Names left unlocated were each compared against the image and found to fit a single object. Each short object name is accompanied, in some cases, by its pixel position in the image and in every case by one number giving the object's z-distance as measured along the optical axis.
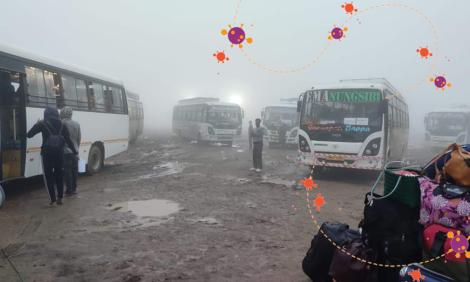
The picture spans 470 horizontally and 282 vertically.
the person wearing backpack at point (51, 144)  7.19
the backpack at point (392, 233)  3.43
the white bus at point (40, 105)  7.75
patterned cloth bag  3.24
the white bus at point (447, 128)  22.95
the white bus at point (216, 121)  23.05
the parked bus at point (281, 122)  22.75
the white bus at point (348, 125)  10.89
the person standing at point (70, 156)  8.20
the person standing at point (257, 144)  13.01
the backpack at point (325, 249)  4.03
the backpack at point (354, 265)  3.61
